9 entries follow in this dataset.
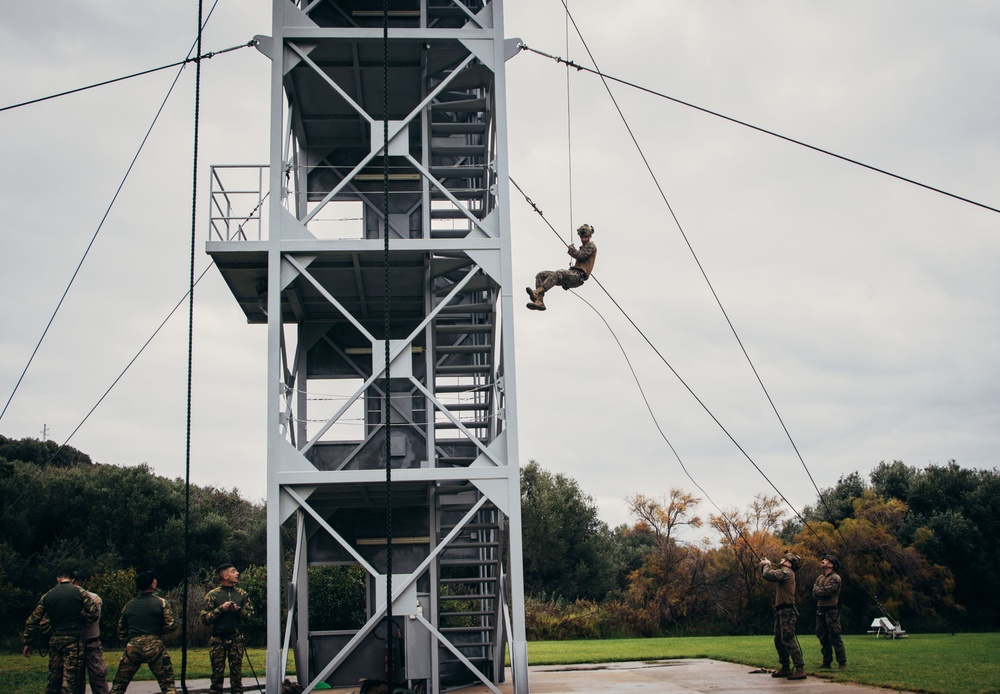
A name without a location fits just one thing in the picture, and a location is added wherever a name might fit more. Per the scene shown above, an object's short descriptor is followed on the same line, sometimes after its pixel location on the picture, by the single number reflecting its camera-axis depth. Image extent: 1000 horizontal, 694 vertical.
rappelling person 16.33
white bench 25.23
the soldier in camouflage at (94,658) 13.95
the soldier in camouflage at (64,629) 13.45
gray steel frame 14.70
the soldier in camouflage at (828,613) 16.81
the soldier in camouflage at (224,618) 14.02
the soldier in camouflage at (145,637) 12.91
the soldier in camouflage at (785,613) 15.58
